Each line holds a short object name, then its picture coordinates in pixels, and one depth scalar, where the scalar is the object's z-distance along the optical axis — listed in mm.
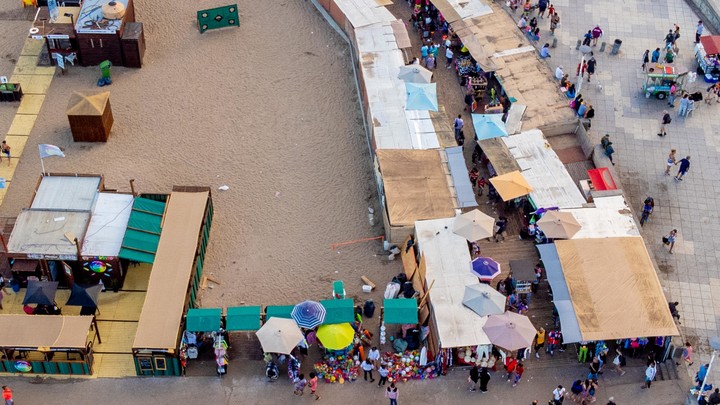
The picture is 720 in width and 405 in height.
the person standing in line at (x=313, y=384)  36781
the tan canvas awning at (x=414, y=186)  42281
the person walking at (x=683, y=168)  46156
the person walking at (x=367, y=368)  37375
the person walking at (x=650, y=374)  37000
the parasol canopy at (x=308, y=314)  37812
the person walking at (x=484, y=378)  36812
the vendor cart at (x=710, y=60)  52656
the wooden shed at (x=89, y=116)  47094
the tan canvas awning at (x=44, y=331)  36781
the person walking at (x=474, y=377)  37031
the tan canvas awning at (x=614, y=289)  37625
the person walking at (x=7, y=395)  35969
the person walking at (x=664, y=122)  49375
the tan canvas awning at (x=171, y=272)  37281
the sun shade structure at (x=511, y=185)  43288
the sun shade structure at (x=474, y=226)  40750
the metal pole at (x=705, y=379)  36594
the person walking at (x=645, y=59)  53128
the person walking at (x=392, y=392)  35906
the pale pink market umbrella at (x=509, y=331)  36750
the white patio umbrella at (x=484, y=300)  38031
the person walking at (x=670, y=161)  46594
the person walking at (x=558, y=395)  36188
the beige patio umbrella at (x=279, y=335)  36719
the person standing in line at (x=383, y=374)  37344
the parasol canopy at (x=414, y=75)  49438
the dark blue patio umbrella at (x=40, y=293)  38562
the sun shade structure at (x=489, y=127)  46625
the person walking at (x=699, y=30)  55438
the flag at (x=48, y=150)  43625
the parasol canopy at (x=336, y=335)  37500
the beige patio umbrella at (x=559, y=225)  41031
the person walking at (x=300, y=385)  36875
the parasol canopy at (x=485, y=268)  39625
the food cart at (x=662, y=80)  50938
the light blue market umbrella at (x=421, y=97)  47688
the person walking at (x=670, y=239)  42844
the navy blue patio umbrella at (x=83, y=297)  38844
